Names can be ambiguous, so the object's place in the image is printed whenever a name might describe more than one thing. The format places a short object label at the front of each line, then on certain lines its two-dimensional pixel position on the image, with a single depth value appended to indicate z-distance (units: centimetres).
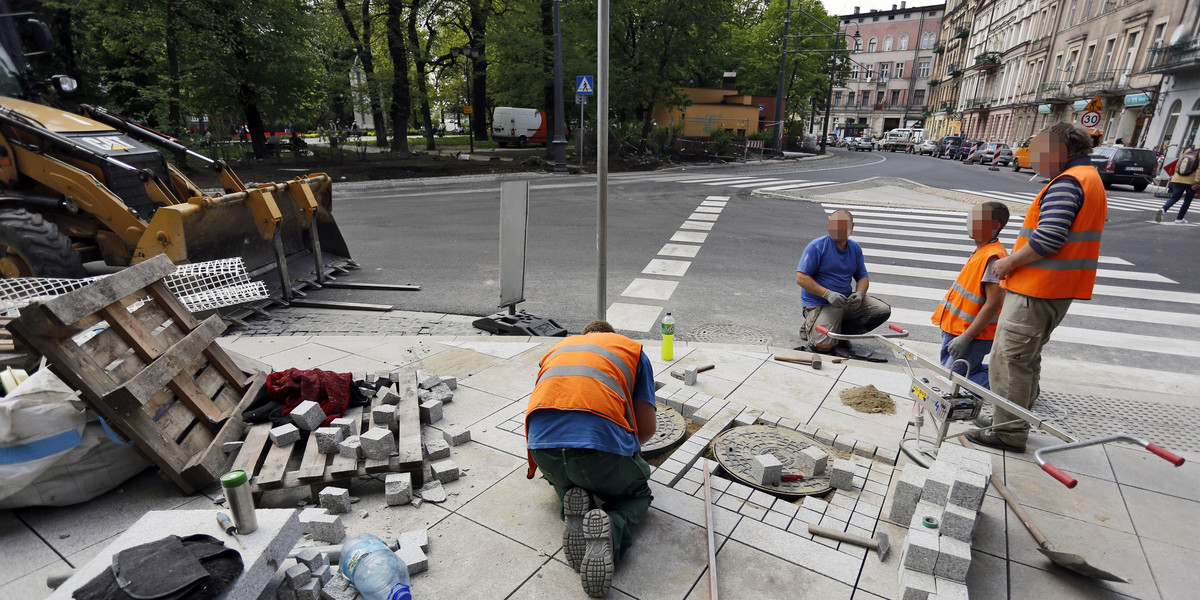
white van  3800
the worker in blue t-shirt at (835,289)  601
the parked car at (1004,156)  3409
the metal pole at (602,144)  415
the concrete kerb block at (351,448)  358
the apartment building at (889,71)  7819
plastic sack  311
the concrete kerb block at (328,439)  364
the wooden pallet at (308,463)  343
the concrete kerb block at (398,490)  342
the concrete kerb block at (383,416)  398
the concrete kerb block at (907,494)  325
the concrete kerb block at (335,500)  330
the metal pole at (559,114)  1995
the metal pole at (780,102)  3090
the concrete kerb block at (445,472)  365
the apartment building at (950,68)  6397
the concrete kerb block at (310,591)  263
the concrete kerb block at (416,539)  302
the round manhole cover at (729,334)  648
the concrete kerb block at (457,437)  405
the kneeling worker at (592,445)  279
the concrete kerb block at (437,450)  379
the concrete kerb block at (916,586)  264
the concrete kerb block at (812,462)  380
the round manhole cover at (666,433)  407
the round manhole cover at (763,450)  369
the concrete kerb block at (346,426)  380
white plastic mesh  608
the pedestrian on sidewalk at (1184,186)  1307
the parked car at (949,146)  4394
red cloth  420
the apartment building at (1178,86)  2644
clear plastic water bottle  265
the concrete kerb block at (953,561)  267
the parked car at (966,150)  4025
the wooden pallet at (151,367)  317
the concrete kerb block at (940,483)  297
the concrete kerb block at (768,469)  365
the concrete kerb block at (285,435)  372
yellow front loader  628
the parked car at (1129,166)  2123
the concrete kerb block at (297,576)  264
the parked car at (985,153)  3556
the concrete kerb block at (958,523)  279
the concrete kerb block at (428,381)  480
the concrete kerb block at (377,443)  358
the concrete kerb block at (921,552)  273
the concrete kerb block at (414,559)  288
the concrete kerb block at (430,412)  432
